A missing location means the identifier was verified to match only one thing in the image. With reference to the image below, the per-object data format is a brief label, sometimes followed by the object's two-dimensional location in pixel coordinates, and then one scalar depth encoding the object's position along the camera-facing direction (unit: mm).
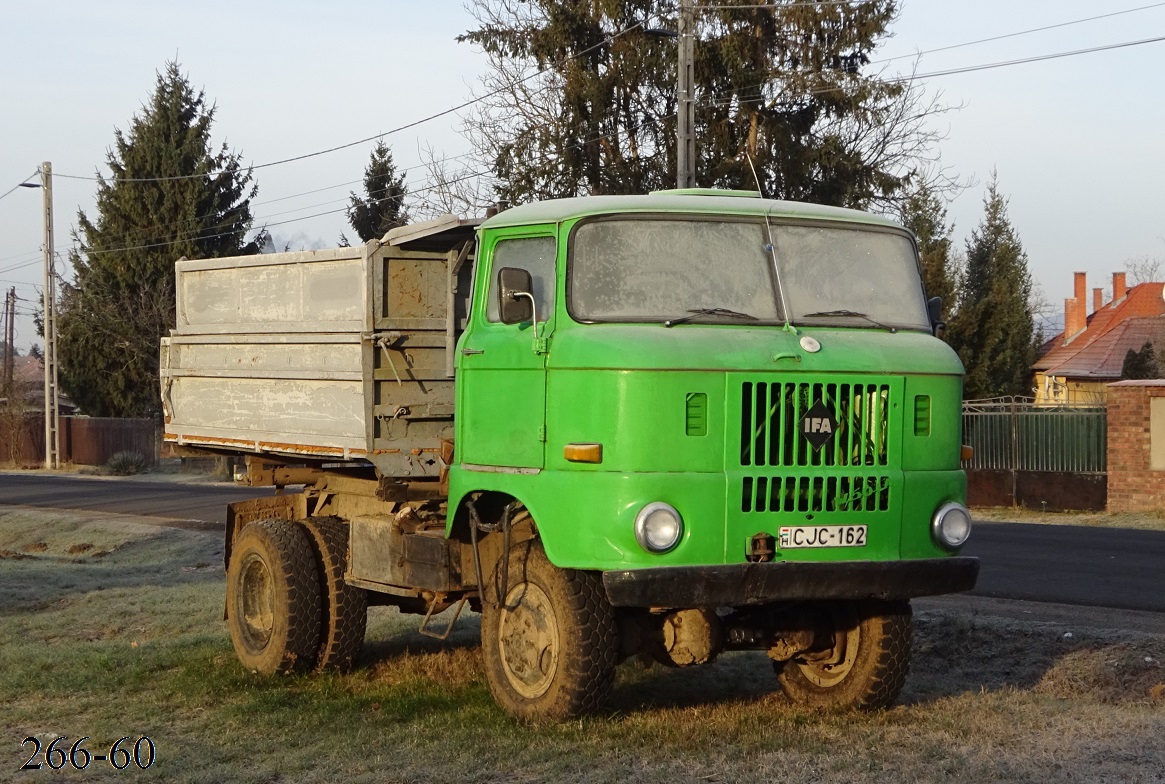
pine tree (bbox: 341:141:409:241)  51938
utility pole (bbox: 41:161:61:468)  45188
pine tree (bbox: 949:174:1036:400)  37844
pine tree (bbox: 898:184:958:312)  35531
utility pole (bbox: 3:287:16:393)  54925
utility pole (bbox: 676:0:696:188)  25125
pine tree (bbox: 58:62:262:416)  50375
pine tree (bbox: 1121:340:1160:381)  44281
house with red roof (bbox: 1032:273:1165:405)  53375
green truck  6953
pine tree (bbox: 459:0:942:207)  34219
